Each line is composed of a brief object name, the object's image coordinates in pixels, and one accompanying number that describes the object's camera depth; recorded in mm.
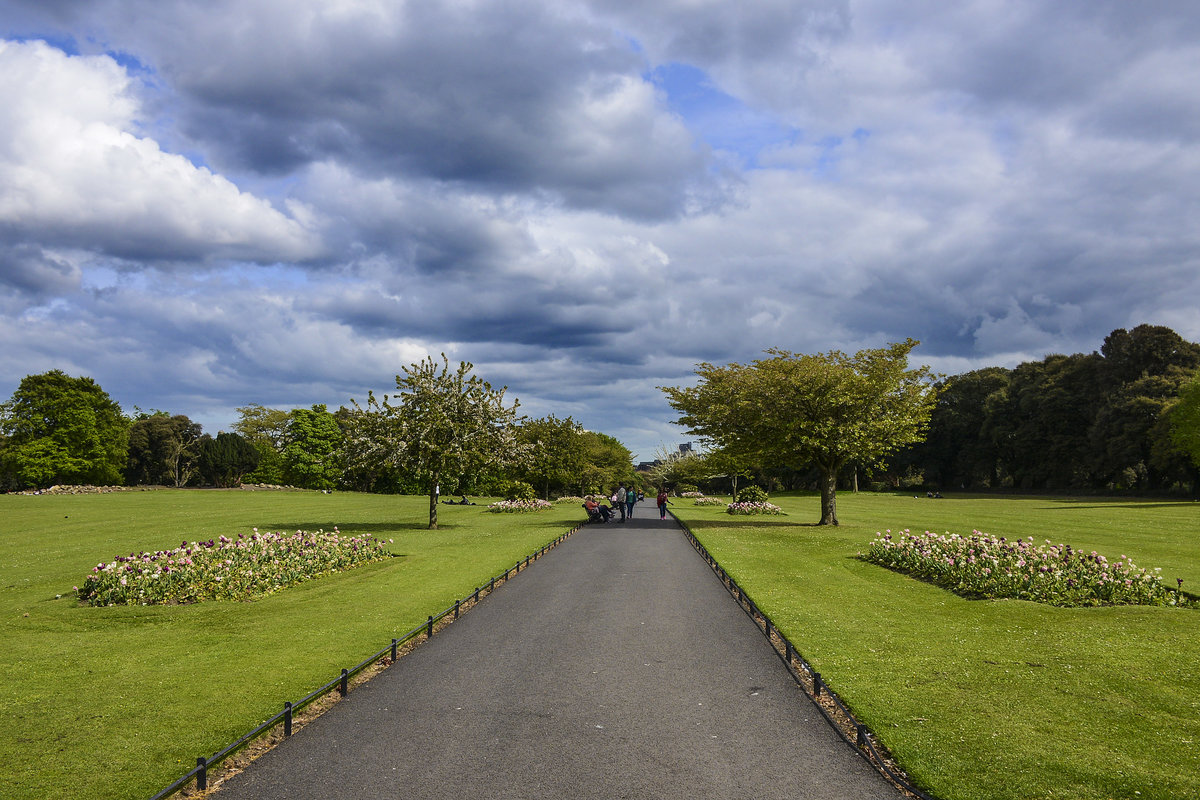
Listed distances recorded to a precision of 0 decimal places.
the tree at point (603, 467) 69662
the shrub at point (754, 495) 45106
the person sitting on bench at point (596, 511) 37094
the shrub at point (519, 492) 41106
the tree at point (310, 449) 78562
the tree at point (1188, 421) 48562
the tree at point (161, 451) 88625
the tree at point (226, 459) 91562
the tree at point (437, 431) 31344
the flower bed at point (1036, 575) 13992
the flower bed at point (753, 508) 42188
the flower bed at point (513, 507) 44438
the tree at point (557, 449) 62281
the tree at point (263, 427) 102750
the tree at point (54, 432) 62000
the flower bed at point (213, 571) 14375
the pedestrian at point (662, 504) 39375
